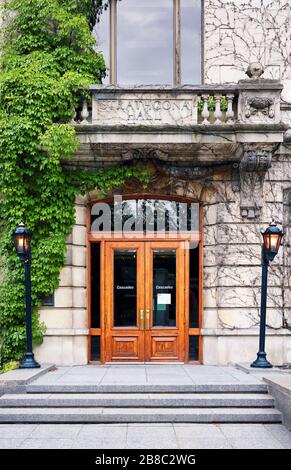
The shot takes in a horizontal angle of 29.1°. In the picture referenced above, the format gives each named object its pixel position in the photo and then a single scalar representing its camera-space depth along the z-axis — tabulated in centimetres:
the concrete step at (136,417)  830
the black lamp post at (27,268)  1047
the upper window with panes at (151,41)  1254
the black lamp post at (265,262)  1050
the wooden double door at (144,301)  1198
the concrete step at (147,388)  904
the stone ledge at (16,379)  898
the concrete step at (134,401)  864
